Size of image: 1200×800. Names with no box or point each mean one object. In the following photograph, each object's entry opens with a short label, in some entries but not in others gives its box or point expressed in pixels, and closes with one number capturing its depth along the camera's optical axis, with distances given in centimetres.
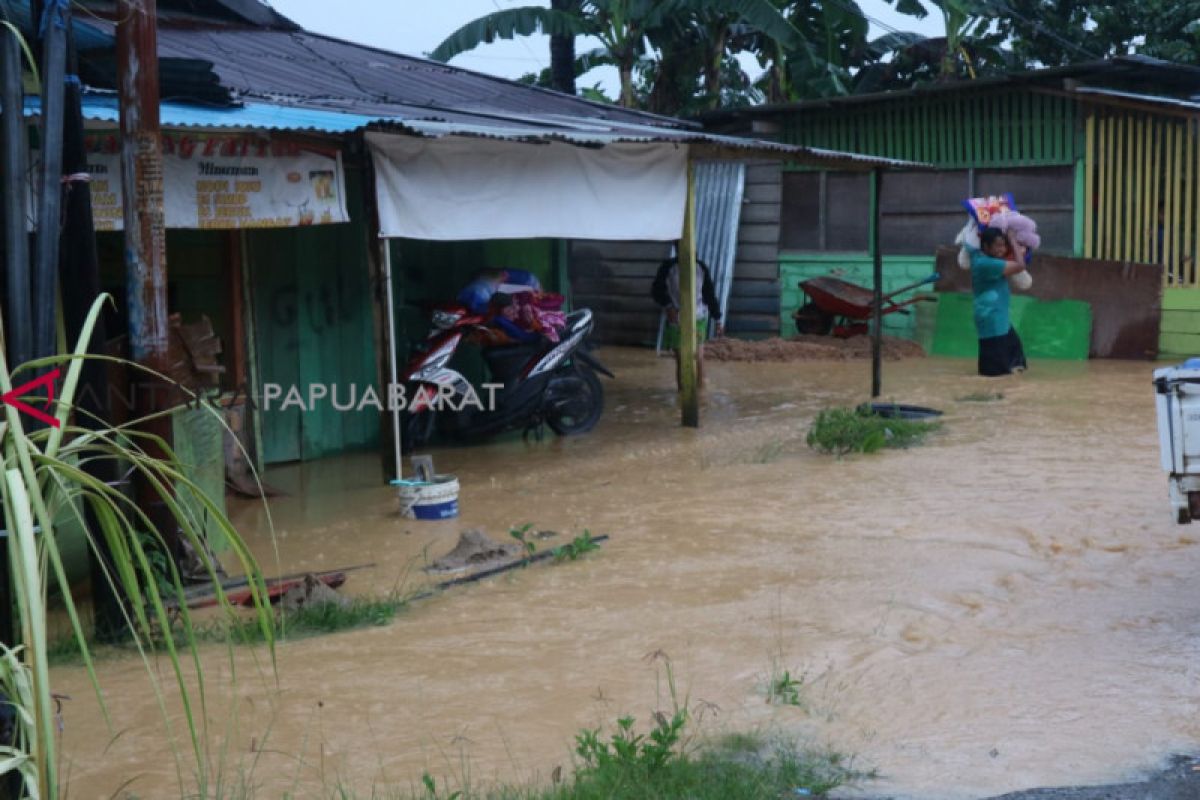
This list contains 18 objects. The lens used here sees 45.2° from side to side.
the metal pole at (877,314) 1243
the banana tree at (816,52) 1938
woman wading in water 1384
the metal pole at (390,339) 870
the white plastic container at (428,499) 824
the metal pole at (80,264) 532
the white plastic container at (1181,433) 538
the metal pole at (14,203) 334
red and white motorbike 1005
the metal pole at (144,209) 578
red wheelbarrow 1669
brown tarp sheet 1500
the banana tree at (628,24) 1773
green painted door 1012
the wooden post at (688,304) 1112
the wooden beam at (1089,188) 1548
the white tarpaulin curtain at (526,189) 894
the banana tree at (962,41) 1917
